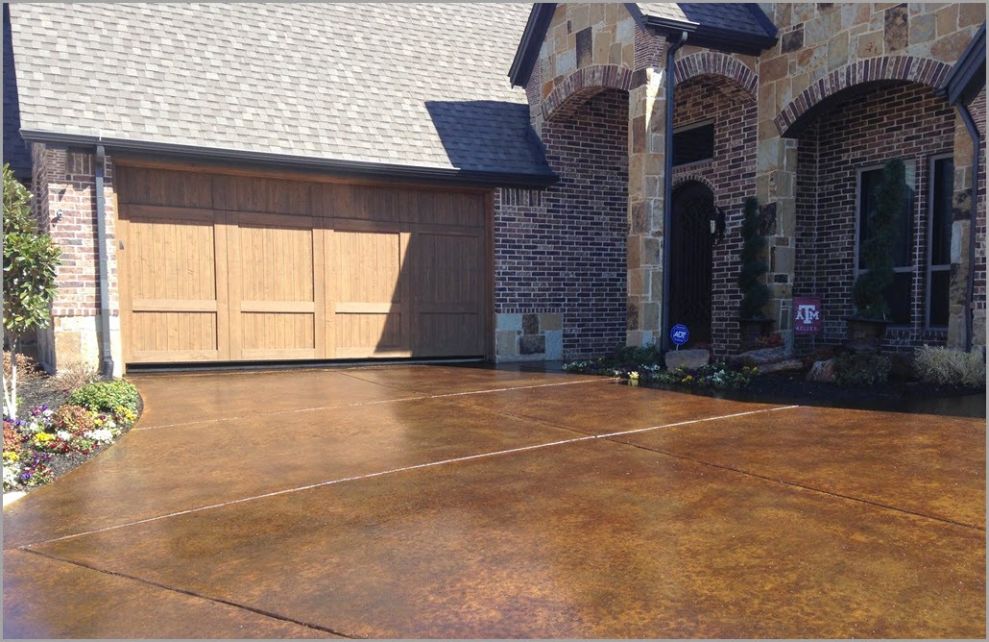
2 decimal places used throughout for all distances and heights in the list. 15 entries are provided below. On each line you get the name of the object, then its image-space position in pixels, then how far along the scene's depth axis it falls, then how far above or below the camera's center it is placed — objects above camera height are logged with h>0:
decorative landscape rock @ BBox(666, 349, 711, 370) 8.32 -0.90
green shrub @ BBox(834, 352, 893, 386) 7.12 -0.88
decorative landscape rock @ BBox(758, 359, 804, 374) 7.89 -0.92
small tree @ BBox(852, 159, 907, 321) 7.65 +0.41
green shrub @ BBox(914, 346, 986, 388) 6.79 -0.83
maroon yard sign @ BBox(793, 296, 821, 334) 8.85 -0.41
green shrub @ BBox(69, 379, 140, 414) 5.50 -0.88
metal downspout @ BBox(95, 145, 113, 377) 8.58 +0.09
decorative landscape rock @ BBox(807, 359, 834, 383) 7.43 -0.94
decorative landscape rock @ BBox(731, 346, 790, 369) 8.16 -0.86
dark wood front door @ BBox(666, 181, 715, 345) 11.05 +0.33
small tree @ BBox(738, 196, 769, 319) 9.19 +0.20
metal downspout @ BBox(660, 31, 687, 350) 9.03 +1.21
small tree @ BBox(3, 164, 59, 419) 5.86 +0.14
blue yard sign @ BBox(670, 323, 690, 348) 8.68 -0.63
